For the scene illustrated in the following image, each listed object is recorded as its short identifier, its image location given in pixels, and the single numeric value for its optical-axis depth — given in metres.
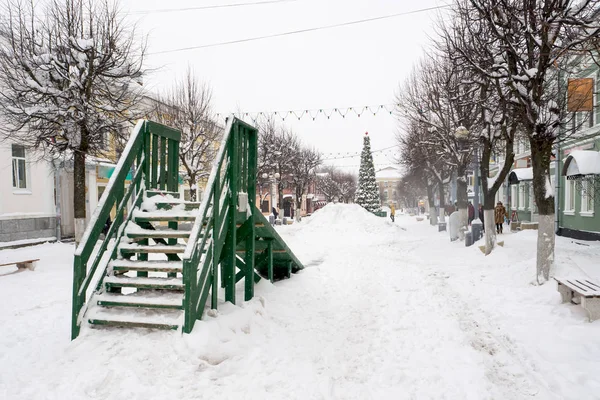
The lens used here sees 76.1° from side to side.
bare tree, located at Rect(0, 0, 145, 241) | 10.04
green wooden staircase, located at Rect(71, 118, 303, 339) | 3.95
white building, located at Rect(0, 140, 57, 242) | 15.18
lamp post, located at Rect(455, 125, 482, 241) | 11.62
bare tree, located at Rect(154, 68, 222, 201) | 18.44
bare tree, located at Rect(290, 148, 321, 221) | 33.94
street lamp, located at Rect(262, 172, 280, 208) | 26.58
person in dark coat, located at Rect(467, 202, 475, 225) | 20.22
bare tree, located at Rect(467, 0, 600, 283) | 6.70
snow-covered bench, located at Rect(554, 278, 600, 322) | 5.03
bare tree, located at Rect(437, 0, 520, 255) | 7.95
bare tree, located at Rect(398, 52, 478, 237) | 13.59
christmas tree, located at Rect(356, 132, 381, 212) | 40.16
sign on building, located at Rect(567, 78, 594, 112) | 8.73
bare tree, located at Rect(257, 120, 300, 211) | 28.53
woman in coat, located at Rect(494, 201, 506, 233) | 17.36
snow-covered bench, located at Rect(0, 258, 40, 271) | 9.83
